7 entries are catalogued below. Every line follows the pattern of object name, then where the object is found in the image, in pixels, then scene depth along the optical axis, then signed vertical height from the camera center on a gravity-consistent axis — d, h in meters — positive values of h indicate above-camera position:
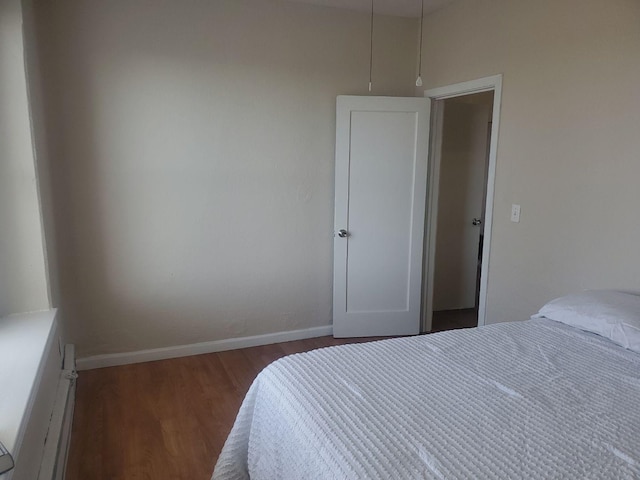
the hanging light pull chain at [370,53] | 3.65 +1.01
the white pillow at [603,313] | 1.89 -0.60
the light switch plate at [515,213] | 2.89 -0.21
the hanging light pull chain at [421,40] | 3.70 +1.14
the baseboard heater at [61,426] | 1.81 -1.14
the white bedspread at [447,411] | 1.22 -0.73
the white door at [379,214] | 3.58 -0.28
